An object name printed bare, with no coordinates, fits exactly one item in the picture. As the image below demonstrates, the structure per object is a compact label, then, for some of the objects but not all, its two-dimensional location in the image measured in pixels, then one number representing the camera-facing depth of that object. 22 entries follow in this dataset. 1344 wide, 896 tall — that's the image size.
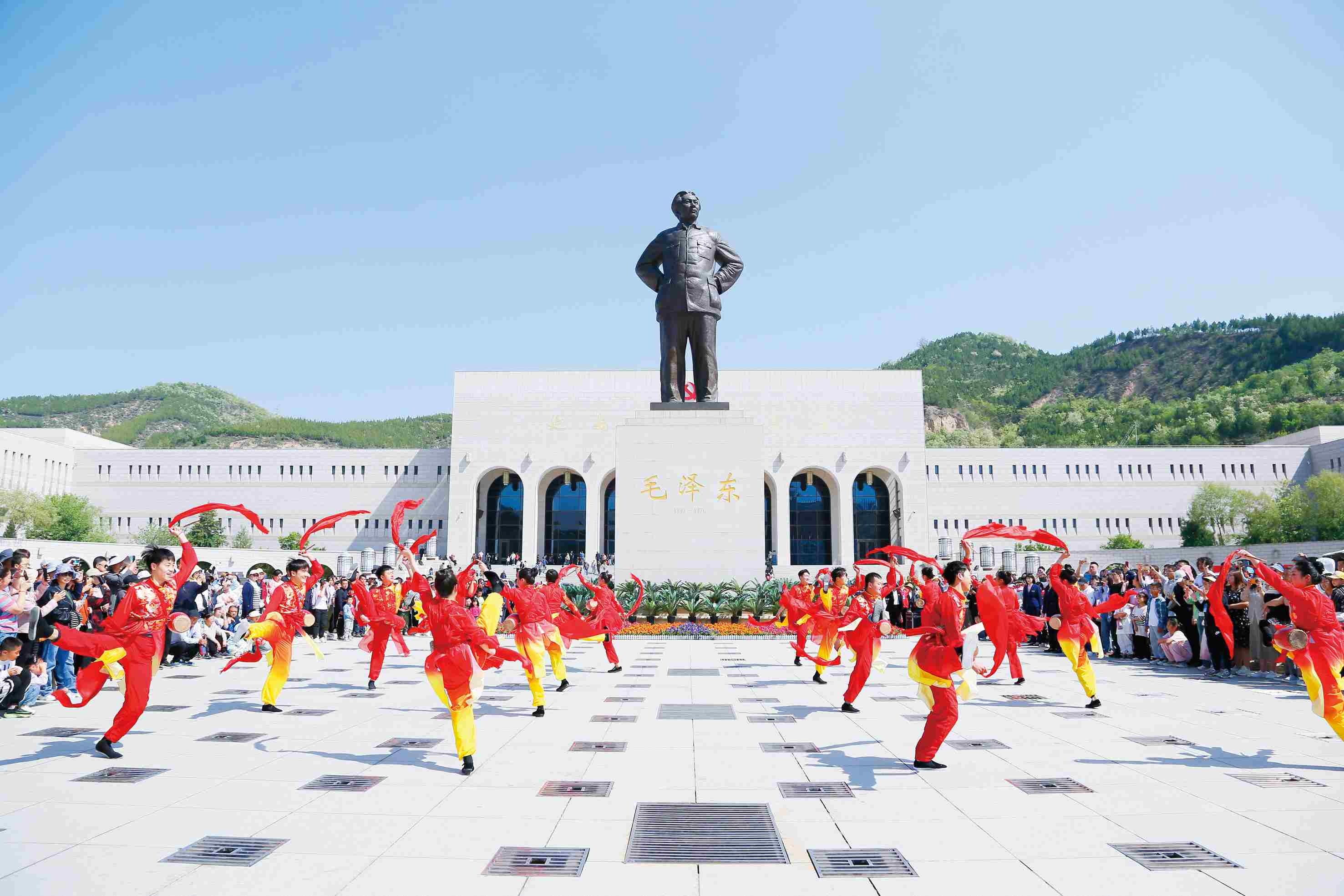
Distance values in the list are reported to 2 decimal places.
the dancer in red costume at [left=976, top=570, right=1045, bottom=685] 5.82
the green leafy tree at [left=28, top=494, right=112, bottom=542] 52.81
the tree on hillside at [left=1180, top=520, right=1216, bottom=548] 54.31
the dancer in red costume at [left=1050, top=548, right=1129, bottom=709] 8.53
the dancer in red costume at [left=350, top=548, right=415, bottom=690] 9.16
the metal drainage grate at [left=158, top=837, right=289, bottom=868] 3.84
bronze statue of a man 18.38
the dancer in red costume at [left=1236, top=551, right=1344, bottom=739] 5.75
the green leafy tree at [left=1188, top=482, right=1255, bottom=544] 55.06
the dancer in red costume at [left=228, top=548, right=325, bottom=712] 8.17
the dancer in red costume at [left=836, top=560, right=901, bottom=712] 7.75
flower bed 17.19
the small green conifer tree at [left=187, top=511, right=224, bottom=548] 55.44
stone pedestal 18.39
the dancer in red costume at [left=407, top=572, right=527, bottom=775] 5.70
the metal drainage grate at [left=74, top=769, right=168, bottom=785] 5.36
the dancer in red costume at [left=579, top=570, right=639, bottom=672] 10.48
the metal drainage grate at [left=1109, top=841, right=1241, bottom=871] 3.83
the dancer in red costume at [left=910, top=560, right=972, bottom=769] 5.68
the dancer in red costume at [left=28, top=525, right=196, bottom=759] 5.94
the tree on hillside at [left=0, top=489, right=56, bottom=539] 50.22
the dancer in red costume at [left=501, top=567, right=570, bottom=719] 7.91
